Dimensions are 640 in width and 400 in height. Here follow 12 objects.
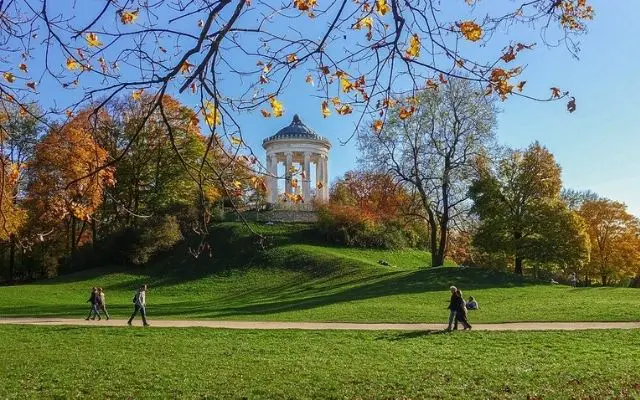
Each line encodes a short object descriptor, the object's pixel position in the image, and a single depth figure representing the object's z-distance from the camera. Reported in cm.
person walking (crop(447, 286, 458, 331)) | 1766
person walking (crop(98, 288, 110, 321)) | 2197
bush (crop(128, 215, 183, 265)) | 4322
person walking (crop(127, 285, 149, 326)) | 2000
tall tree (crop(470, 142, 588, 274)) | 3281
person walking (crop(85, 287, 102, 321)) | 2188
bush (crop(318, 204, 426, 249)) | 4478
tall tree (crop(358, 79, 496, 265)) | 3341
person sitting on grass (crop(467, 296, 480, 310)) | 2317
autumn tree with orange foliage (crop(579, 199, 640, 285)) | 4850
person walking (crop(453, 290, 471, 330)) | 1777
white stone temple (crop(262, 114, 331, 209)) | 5566
